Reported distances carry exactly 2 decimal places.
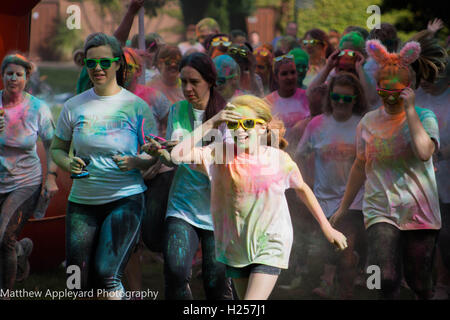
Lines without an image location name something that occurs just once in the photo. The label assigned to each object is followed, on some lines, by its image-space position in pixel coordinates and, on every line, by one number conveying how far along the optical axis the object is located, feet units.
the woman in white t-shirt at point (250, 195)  30.96
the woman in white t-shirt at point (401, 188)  36.01
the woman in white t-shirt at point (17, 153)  40.50
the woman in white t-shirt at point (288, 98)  48.88
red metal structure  45.29
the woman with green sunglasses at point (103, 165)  34.30
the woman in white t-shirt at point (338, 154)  43.37
